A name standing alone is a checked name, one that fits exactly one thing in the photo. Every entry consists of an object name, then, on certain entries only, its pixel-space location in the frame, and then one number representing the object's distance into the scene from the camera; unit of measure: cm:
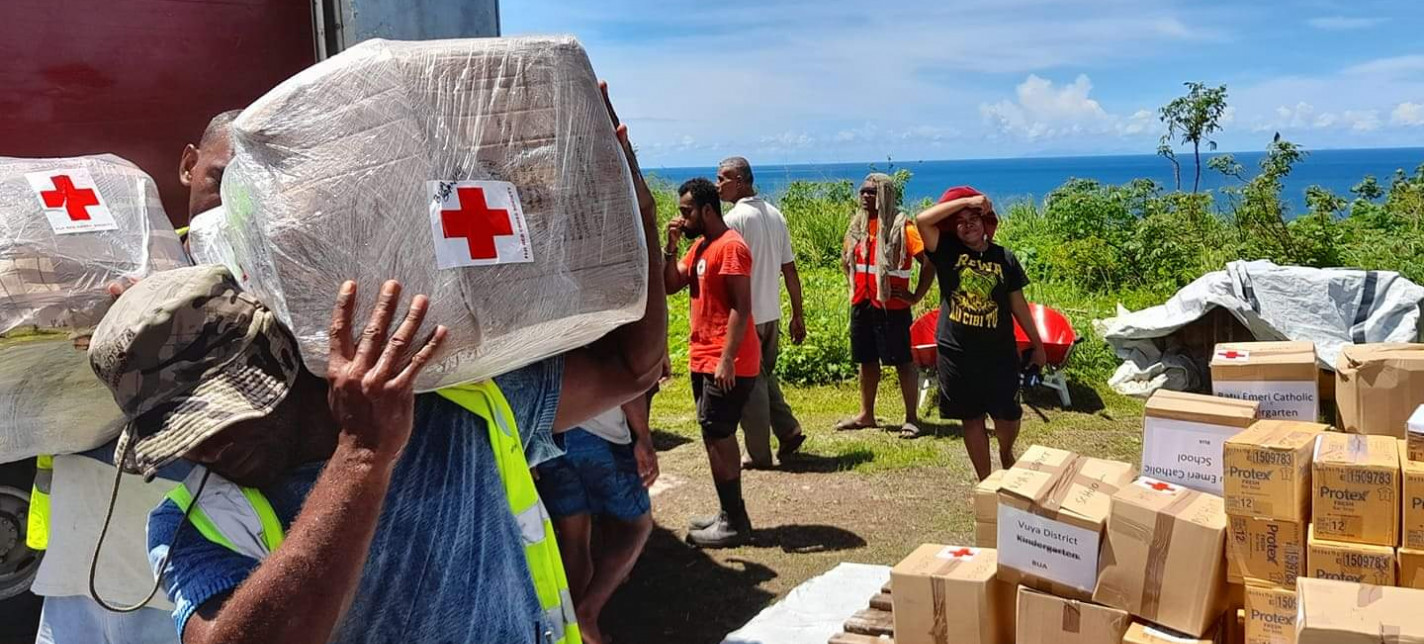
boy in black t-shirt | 484
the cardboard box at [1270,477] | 249
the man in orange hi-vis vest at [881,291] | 668
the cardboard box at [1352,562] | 237
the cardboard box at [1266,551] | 251
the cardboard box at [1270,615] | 249
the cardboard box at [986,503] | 318
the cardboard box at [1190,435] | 284
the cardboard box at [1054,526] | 272
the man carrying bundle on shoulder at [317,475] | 129
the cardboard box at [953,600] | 290
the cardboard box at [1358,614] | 200
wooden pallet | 328
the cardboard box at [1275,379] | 306
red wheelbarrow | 718
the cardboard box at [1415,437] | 244
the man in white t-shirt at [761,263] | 581
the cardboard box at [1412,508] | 235
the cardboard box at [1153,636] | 259
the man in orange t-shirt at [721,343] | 483
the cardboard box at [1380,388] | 280
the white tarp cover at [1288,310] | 660
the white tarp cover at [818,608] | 391
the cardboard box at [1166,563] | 259
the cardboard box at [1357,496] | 239
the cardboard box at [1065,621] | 267
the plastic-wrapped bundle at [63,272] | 213
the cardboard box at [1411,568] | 234
